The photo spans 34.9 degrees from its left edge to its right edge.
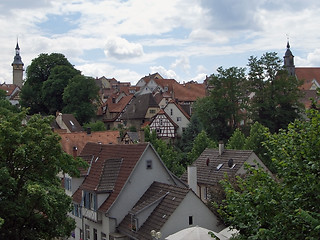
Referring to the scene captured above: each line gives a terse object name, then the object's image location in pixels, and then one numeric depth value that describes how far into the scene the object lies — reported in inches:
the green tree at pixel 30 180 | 744.3
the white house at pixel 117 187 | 1137.4
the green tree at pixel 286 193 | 469.4
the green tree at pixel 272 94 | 2463.1
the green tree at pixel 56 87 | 3518.7
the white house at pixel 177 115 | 3056.1
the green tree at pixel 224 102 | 2556.6
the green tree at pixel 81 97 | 3265.3
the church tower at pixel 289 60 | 4789.6
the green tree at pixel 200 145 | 2032.0
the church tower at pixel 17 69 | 6495.6
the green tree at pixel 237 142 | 1966.0
